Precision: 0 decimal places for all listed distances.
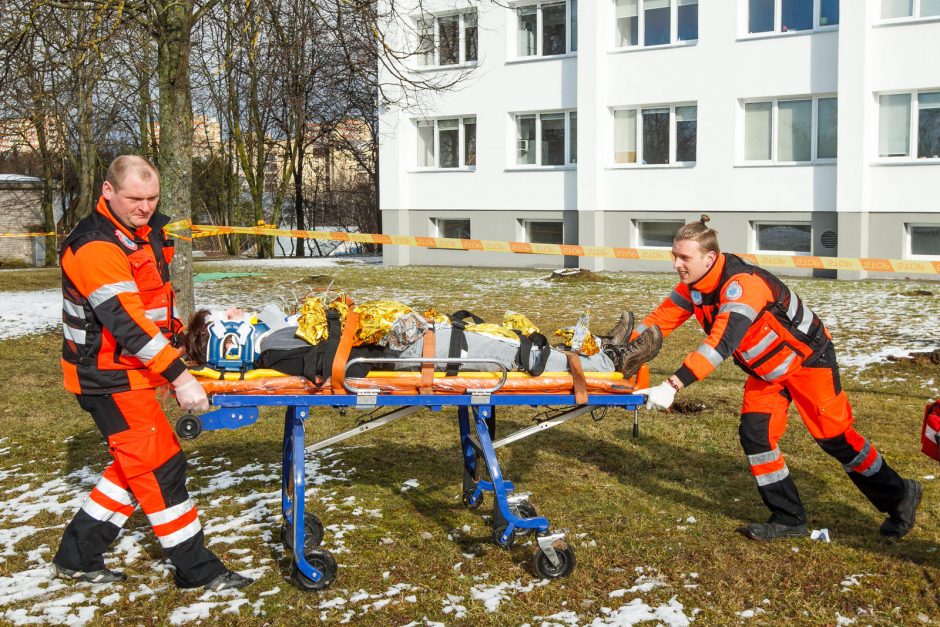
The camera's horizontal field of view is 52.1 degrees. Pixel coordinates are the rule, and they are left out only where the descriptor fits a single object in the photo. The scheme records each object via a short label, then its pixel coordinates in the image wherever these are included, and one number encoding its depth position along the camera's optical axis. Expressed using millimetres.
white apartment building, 19875
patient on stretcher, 4754
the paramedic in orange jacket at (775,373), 4855
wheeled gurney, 4547
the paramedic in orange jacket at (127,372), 4262
